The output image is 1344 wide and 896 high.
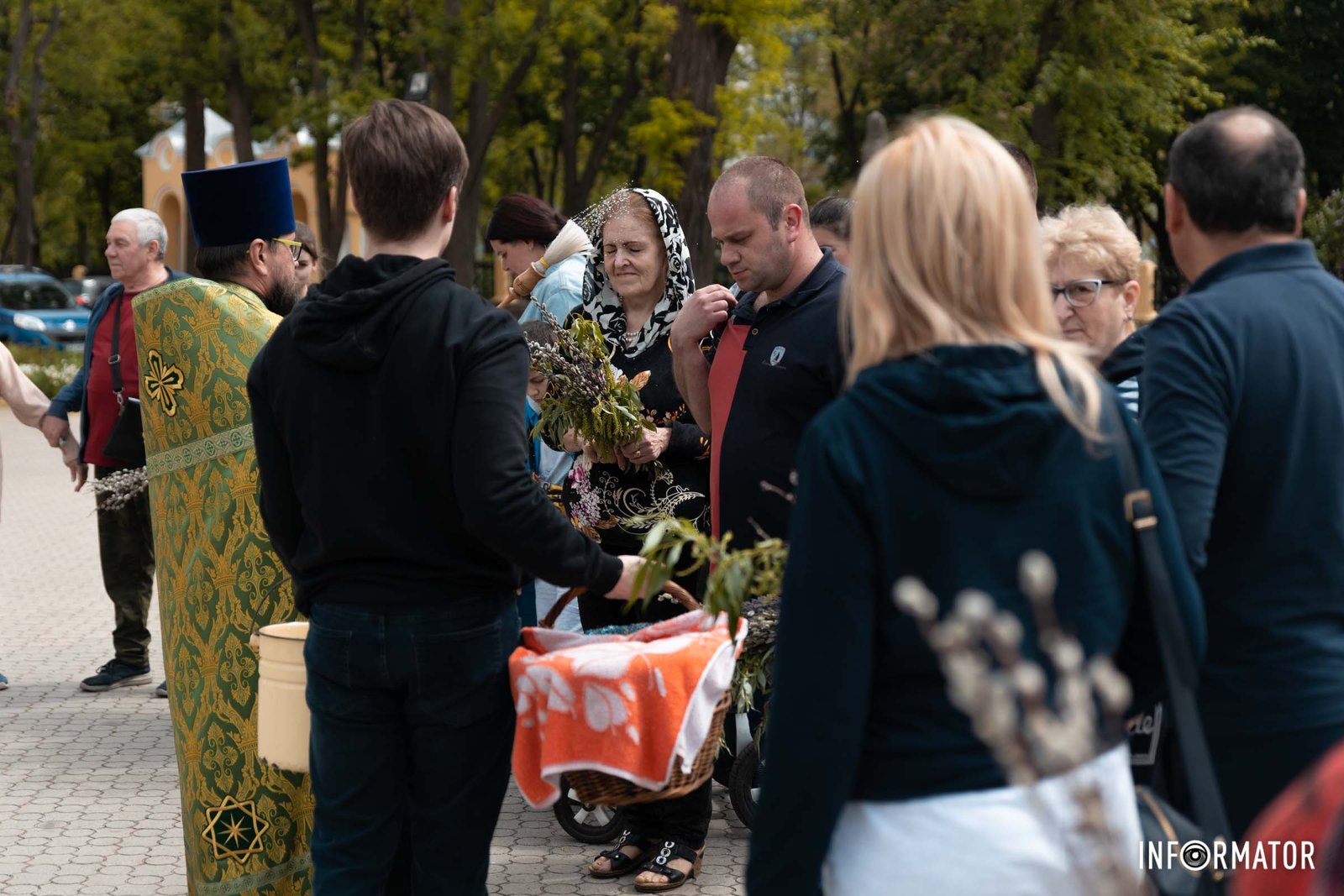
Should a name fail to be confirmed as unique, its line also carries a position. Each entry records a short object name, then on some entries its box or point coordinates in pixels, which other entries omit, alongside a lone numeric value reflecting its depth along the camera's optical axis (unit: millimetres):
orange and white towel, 3170
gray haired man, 7387
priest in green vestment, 4234
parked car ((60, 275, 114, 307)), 42419
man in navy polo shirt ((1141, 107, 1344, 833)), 2617
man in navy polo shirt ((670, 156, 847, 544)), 4285
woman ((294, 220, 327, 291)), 7004
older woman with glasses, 3861
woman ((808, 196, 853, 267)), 6430
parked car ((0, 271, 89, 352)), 33438
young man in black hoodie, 3070
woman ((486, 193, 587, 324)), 7160
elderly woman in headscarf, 5031
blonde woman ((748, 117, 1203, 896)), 2059
